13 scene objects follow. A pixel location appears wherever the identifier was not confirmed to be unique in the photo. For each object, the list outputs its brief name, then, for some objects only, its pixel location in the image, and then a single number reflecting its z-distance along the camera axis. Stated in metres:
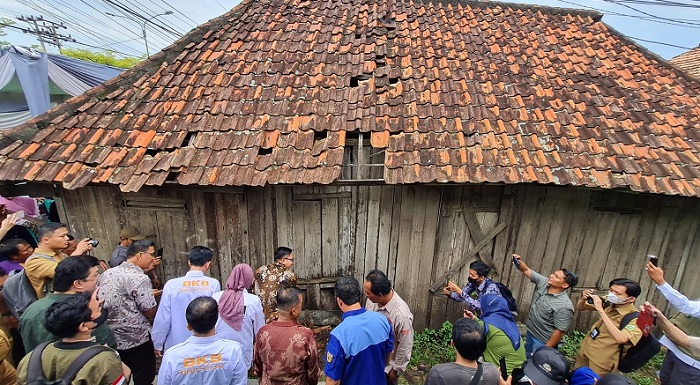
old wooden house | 4.16
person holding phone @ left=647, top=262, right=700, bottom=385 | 3.10
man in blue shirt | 2.81
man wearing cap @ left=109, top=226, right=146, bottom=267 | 4.27
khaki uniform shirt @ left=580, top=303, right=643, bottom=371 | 3.30
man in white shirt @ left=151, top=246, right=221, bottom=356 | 3.45
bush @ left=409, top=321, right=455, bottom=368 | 4.91
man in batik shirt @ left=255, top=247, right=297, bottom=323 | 3.97
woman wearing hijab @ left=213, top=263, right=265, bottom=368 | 3.35
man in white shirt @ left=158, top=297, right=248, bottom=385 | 2.49
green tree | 27.27
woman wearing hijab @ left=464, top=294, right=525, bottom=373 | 3.11
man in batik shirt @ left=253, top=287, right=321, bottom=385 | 2.83
